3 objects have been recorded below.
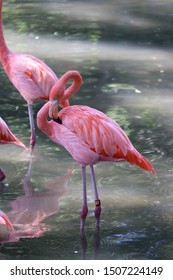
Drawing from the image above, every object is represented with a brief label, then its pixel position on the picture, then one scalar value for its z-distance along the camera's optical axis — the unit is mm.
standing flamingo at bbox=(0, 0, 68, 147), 12234
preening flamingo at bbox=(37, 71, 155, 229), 10039
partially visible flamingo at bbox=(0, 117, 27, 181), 11198
